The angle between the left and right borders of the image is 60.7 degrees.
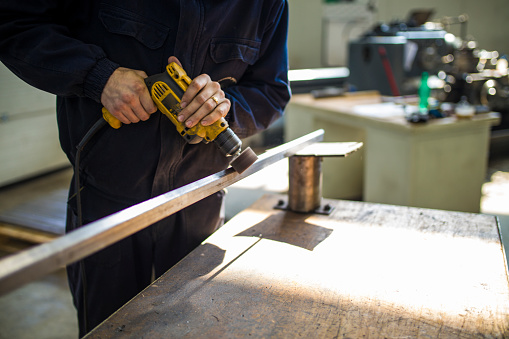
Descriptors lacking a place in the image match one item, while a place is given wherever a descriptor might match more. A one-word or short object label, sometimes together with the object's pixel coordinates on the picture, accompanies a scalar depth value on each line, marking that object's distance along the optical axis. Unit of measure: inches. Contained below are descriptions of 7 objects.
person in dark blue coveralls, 33.4
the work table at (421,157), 82.5
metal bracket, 45.3
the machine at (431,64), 103.6
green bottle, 93.7
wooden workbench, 28.0
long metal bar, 18.9
